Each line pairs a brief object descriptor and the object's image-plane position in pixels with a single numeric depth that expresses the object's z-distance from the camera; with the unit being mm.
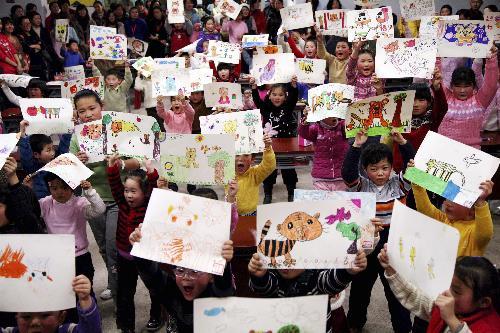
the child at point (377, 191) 3066
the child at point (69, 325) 2016
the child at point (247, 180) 3660
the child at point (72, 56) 8539
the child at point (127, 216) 3078
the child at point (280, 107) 4883
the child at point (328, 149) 4008
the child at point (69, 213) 3166
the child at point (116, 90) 5961
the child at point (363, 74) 4829
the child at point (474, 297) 1955
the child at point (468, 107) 4133
